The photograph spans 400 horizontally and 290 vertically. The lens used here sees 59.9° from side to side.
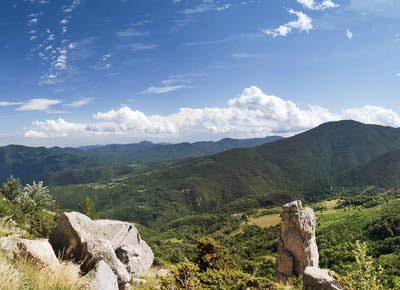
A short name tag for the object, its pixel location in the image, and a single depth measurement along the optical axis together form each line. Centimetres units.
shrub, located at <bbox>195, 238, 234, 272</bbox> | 4122
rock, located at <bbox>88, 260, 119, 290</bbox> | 1151
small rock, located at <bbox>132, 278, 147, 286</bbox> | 2280
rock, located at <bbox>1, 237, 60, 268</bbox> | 1261
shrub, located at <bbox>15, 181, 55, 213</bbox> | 7969
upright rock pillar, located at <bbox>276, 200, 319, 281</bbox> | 4700
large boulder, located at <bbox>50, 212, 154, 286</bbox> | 1670
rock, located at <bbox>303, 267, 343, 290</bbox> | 1466
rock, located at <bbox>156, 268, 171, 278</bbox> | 3613
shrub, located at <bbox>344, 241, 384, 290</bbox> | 1309
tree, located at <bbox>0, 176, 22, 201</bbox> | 8744
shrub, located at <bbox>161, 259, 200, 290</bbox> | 1947
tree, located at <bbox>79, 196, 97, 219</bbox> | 8975
